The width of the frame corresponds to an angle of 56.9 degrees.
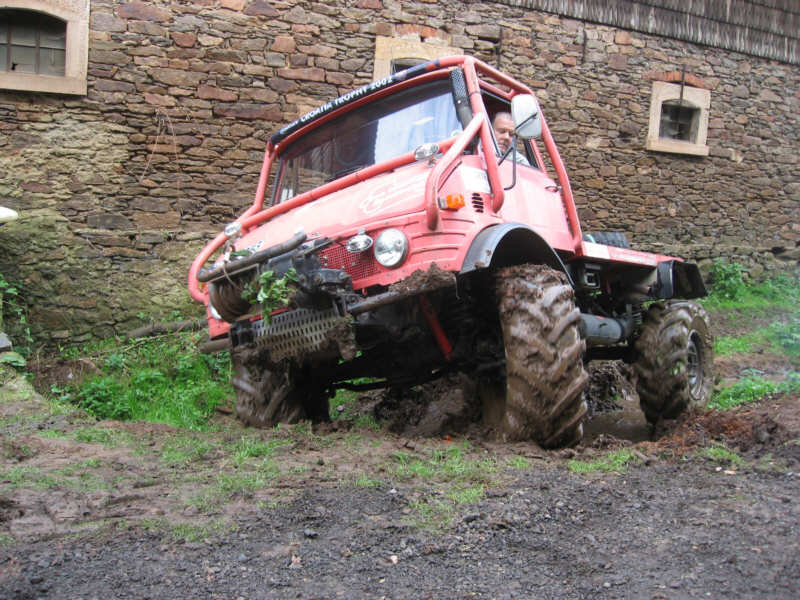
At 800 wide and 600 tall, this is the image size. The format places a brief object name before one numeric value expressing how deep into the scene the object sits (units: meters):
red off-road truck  3.81
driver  5.01
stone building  8.12
